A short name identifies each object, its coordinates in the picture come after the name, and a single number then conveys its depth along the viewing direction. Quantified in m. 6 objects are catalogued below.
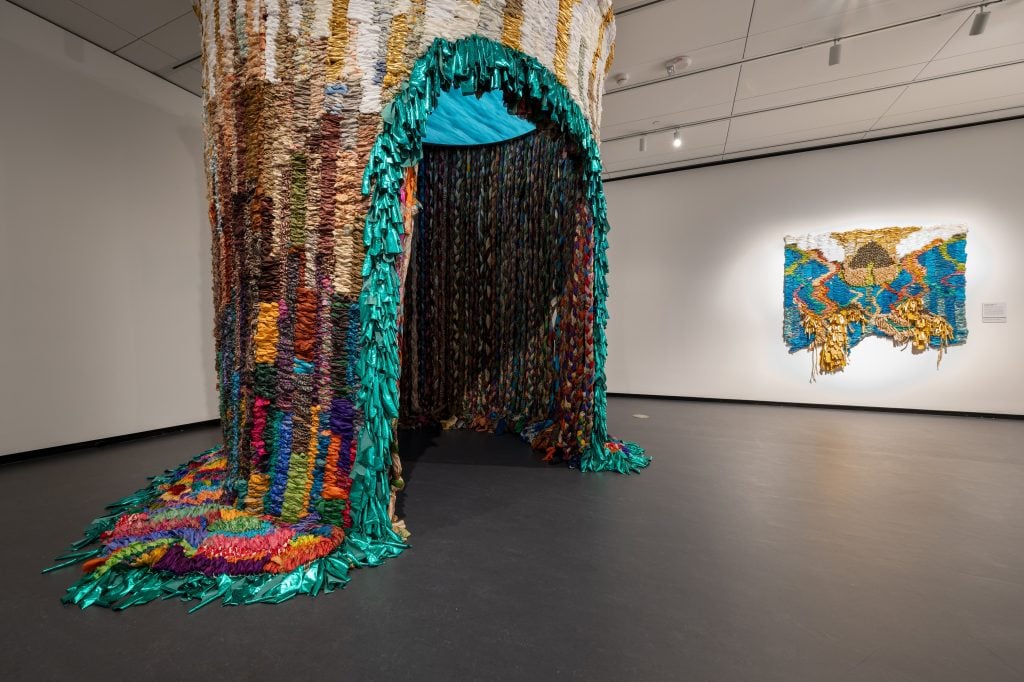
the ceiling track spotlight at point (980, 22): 2.31
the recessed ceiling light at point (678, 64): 2.75
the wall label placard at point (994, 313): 3.62
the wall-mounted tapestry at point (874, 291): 3.73
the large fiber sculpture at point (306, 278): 1.23
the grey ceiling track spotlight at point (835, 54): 2.57
